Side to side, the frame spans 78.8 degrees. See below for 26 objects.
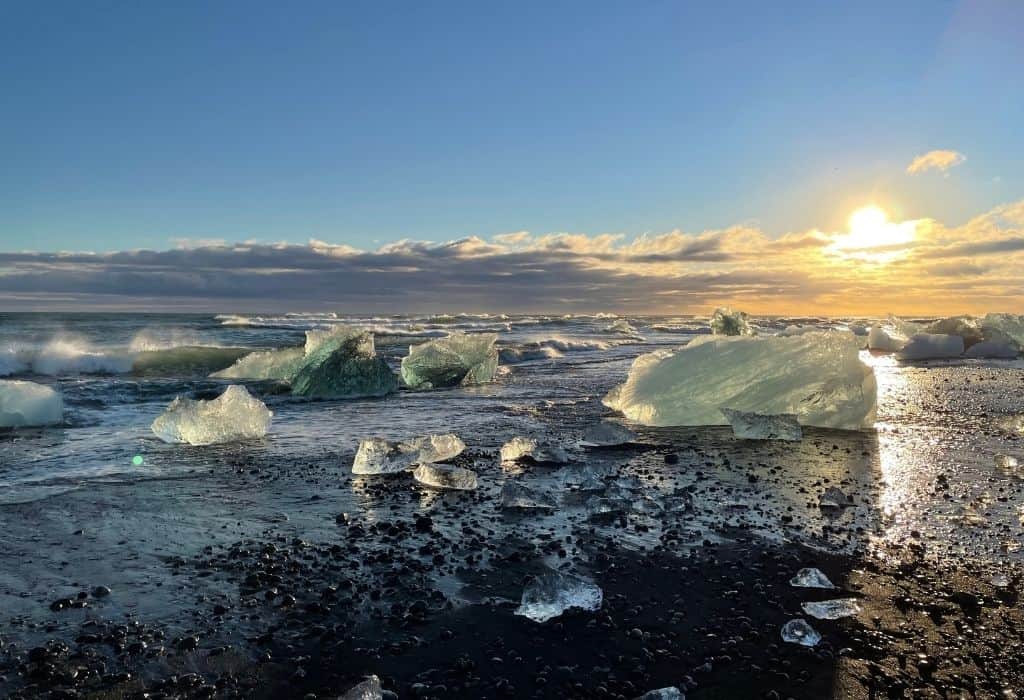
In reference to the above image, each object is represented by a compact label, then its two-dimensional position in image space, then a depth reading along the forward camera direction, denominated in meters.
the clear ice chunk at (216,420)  7.37
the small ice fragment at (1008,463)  5.84
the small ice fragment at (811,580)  3.31
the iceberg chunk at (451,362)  13.70
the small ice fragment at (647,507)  4.62
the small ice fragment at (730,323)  17.50
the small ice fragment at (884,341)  24.25
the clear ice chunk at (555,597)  3.04
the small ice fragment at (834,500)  4.71
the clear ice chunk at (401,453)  5.85
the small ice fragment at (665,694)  2.33
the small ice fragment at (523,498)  4.75
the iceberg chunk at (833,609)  3.00
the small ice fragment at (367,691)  2.33
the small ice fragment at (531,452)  6.38
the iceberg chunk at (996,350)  21.38
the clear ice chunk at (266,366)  14.39
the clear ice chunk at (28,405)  8.43
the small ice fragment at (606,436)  7.26
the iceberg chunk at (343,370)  12.10
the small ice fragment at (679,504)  4.67
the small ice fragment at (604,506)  4.62
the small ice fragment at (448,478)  5.30
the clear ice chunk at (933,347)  21.48
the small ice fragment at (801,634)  2.76
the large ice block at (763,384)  8.20
